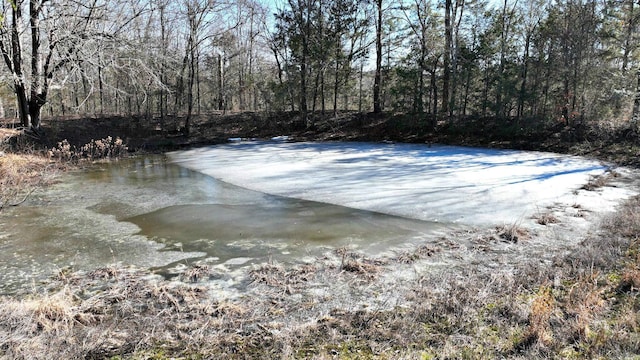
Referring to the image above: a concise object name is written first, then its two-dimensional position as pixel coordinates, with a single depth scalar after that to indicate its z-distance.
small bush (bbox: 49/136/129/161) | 12.95
